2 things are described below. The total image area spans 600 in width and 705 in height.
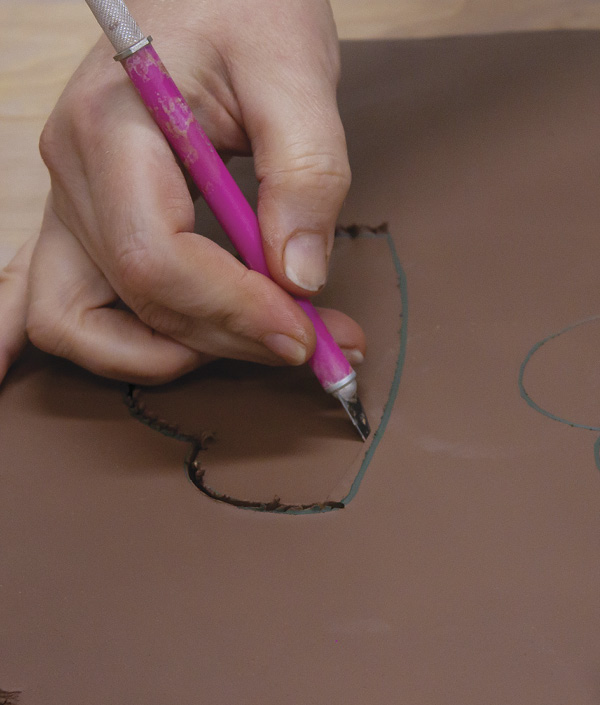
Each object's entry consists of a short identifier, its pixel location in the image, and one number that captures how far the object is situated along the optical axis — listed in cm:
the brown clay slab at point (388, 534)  54
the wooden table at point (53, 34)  72
